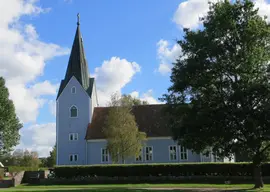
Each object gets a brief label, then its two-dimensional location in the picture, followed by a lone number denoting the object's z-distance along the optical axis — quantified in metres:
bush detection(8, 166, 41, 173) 59.19
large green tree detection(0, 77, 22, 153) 60.44
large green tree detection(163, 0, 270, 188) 26.11
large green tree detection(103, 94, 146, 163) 49.19
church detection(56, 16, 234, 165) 55.25
